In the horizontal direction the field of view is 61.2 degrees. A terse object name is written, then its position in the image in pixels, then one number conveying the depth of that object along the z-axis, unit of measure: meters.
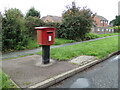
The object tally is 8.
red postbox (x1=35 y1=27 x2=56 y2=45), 3.73
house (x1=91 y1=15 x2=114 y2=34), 27.66
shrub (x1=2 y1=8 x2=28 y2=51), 5.95
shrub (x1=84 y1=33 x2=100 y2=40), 12.00
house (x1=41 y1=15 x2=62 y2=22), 31.77
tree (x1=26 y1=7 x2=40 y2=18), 21.20
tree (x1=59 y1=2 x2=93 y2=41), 10.70
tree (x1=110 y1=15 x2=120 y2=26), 48.04
